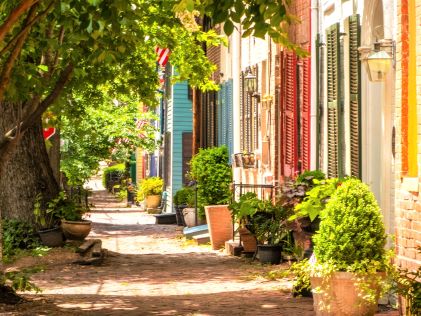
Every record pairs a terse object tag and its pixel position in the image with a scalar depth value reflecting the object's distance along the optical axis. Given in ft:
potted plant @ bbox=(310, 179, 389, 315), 35.19
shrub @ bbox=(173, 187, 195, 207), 99.04
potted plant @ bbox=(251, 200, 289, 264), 58.59
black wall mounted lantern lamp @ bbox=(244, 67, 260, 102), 78.07
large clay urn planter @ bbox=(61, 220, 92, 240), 72.08
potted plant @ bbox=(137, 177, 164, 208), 138.92
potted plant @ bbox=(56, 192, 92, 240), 72.13
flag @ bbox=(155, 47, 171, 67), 107.82
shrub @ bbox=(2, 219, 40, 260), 70.23
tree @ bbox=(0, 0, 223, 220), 39.83
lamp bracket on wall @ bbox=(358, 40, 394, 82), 39.06
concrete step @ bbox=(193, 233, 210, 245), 80.89
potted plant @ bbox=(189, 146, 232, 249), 85.40
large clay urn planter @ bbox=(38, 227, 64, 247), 70.85
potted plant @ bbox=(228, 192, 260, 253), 60.95
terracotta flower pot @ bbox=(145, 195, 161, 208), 140.36
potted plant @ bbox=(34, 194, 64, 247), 70.90
